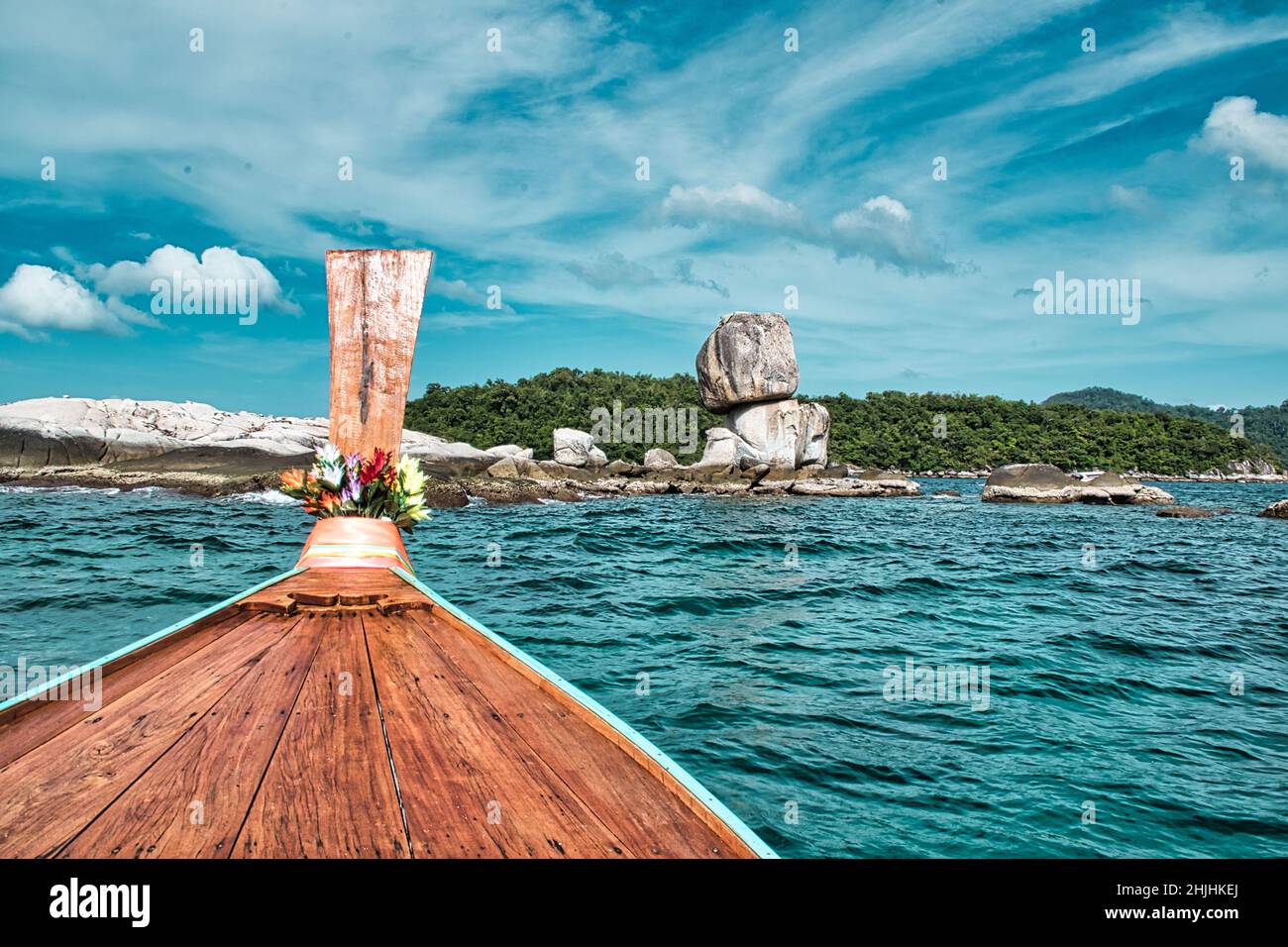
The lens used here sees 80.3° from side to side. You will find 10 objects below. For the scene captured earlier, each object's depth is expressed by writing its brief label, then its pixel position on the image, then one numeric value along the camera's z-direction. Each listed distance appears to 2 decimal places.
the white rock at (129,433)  31.45
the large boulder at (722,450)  48.09
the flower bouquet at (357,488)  6.46
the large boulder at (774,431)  48.44
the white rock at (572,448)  47.19
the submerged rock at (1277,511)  28.08
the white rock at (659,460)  48.01
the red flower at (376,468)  6.49
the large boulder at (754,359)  47.69
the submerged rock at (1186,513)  28.88
